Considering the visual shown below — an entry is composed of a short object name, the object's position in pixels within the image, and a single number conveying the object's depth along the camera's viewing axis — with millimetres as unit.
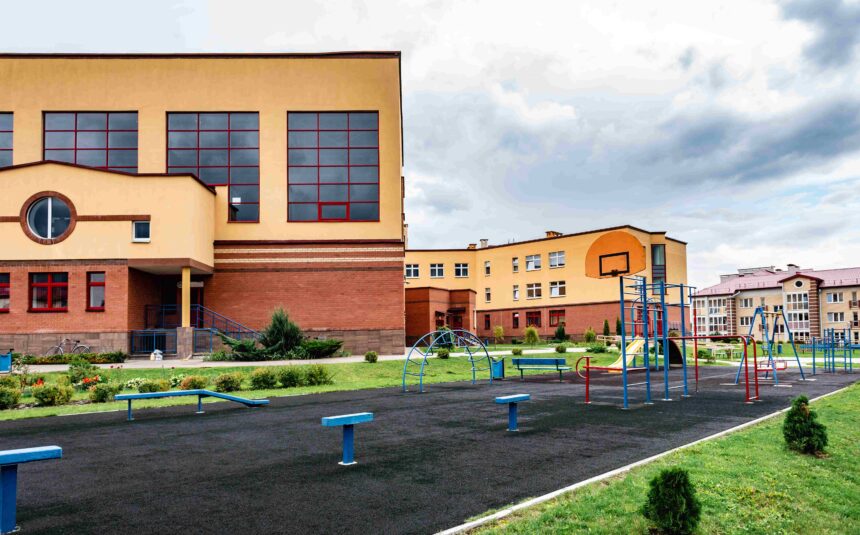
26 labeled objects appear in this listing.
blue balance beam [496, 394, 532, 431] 10205
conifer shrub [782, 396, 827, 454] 8102
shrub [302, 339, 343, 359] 28261
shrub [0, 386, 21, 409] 14289
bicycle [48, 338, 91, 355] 27562
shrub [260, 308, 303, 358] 28078
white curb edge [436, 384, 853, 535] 5250
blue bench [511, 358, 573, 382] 20922
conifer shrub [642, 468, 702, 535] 5117
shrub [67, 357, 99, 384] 19000
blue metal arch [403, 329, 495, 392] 21222
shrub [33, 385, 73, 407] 14625
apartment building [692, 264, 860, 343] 73562
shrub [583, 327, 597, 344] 47625
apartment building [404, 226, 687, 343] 52750
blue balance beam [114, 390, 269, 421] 11977
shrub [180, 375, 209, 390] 16203
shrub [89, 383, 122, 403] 15406
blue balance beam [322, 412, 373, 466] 7855
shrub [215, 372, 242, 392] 17297
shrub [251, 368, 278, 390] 18375
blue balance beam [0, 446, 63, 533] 5371
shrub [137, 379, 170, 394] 16409
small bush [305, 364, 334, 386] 19188
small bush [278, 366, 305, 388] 18719
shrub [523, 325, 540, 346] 50606
